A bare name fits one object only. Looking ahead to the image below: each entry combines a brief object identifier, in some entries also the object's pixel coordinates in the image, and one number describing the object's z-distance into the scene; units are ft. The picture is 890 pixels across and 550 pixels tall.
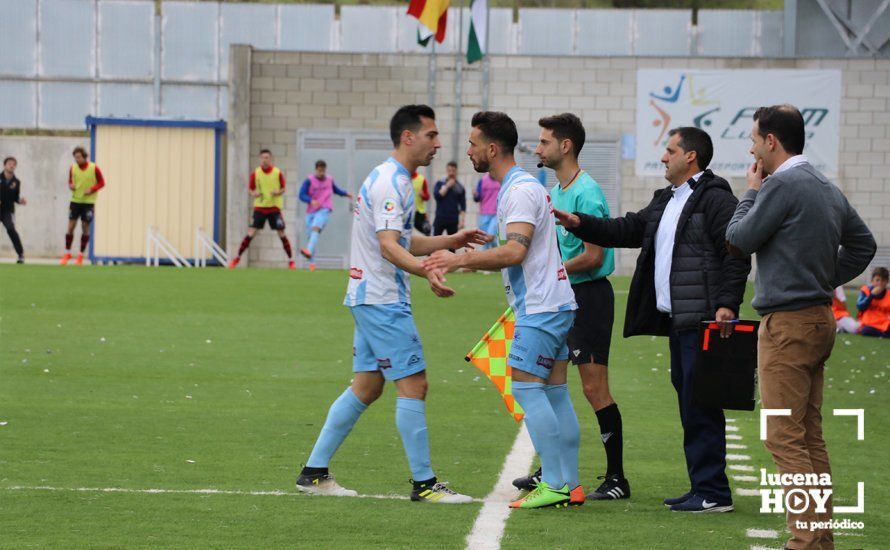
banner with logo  195.11
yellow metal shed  194.80
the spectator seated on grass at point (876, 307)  117.60
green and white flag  189.98
